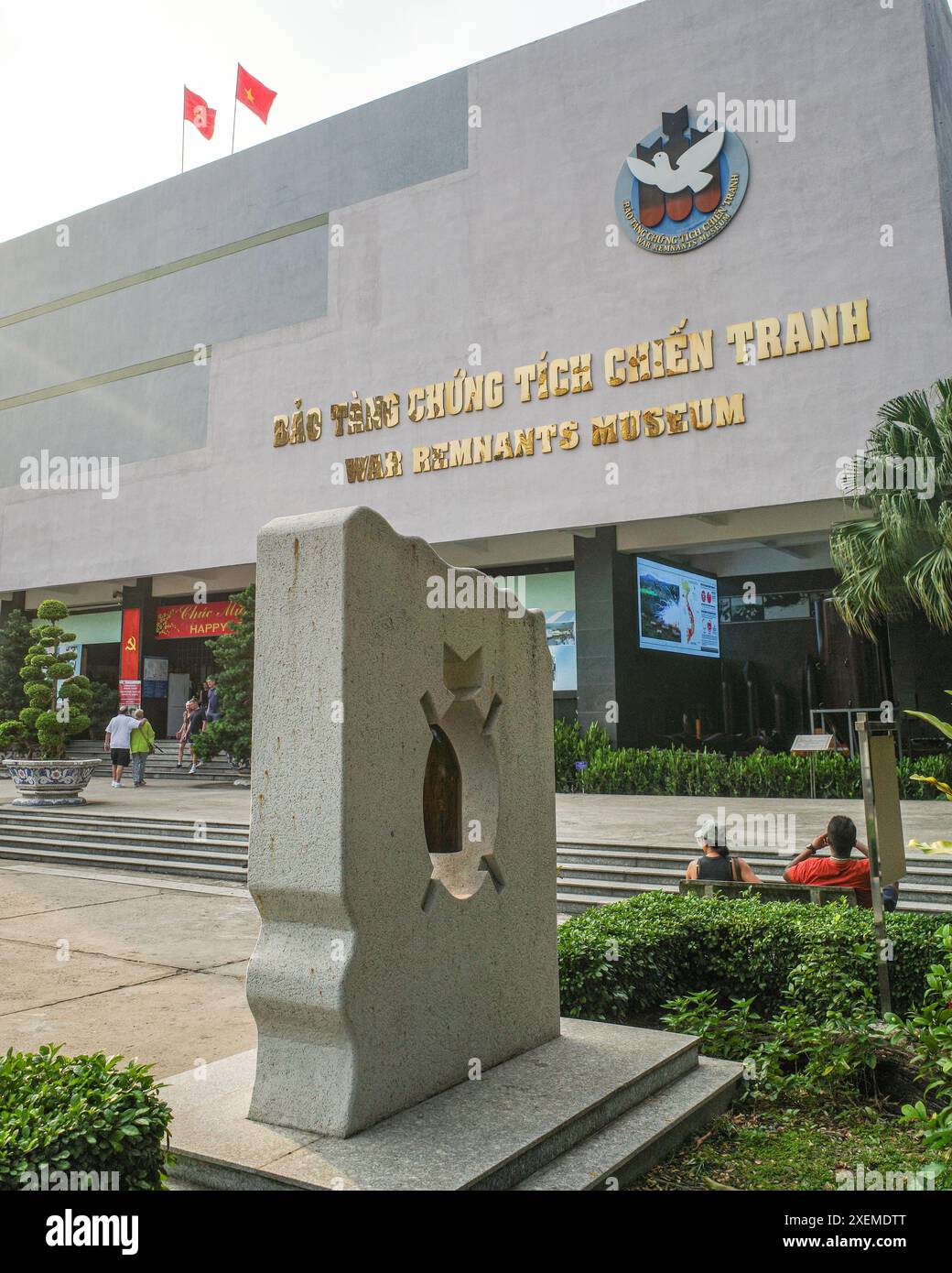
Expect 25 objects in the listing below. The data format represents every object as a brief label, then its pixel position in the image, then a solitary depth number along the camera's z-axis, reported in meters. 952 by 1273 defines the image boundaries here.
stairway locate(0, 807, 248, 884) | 11.21
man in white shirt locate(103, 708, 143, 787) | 19.61
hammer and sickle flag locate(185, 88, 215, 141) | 25.39
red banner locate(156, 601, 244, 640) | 26.59
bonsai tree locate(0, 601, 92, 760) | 15.48
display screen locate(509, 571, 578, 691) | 20.67
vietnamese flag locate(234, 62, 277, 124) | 23.98
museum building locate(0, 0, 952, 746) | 16.12
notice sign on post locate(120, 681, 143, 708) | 26.42
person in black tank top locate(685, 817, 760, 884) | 7.03
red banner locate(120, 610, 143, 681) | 26.66
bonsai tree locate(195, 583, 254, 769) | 18.97
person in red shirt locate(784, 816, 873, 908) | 6.53
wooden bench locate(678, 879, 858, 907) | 6.35
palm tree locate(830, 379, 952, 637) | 13.08
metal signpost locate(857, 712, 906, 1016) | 5.01
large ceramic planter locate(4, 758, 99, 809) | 14.89
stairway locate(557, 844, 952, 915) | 8.40
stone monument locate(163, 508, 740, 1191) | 3.31
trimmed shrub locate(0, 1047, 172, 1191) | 2.60
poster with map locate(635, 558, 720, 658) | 20.27
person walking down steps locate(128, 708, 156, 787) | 19.91
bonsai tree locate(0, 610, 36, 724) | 26.05
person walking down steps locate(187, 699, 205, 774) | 22.02
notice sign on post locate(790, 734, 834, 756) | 13.47
